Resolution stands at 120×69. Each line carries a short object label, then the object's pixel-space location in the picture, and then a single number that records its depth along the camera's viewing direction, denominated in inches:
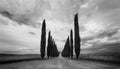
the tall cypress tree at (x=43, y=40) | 973.5
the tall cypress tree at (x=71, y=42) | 1396.4
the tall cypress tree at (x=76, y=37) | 855.7
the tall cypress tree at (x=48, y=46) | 1375.5
